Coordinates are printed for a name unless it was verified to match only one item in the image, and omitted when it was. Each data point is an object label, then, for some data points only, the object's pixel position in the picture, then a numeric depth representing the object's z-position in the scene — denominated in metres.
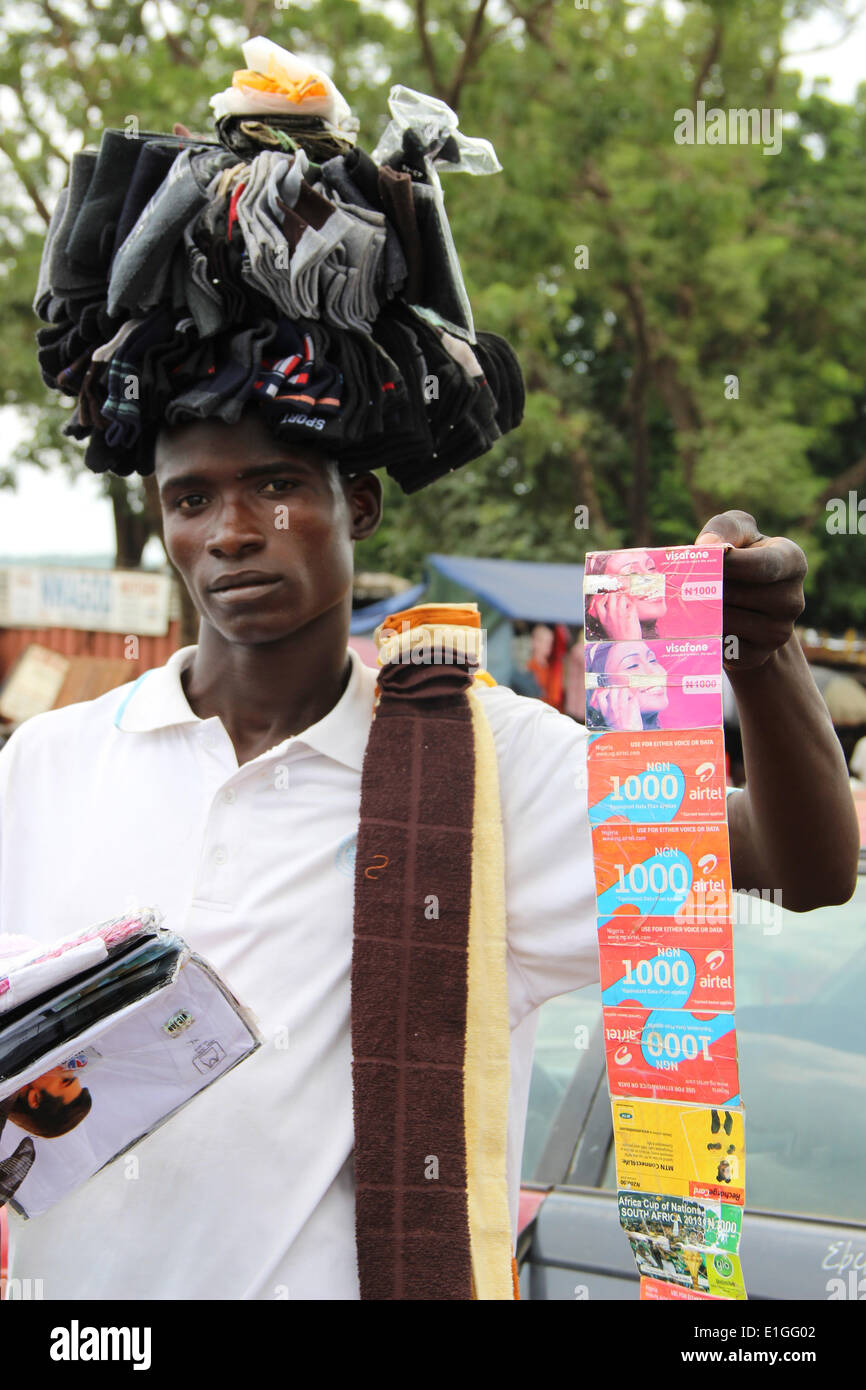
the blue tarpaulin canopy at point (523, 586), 11.27
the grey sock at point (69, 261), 1.76
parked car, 2.08
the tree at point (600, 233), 9.52
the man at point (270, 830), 1.51
